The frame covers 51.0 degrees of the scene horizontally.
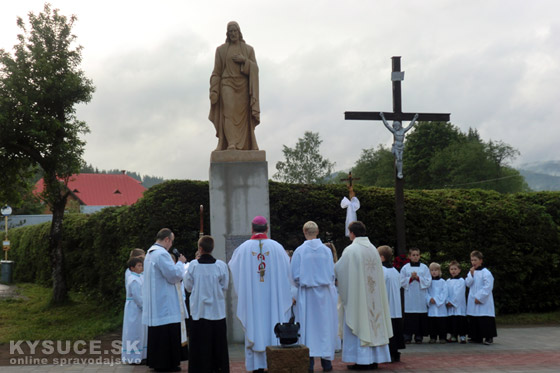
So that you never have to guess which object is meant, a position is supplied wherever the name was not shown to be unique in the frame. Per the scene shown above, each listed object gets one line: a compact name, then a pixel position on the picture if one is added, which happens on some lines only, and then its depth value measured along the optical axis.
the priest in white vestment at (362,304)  8.16
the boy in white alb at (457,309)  11.30
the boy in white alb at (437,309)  11.38
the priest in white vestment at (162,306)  8.20
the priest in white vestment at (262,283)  8.06
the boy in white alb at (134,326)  9.16
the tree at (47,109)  15.81
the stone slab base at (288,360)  6.64
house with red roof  69.00
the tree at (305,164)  54.72
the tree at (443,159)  46.50
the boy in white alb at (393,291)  9.30
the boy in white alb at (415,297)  11.41
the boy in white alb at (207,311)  7.59
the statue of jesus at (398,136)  12.78
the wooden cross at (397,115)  12.62
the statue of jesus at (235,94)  11.31
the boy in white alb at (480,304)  10.86
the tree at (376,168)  57.53
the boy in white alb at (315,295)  8.16
